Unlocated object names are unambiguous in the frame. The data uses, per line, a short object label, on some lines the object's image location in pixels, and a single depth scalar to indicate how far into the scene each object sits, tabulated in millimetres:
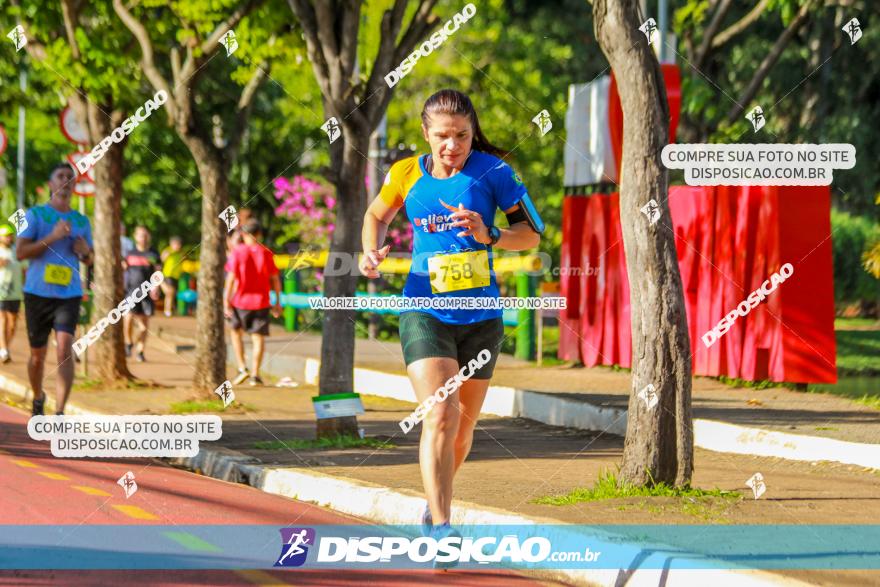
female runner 7219
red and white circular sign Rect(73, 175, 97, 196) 19127
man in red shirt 18062
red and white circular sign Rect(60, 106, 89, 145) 18422
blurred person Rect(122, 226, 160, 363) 21750
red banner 15164
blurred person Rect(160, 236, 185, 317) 30797
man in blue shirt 12539
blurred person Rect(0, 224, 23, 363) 20469
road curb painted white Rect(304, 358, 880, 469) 10820
